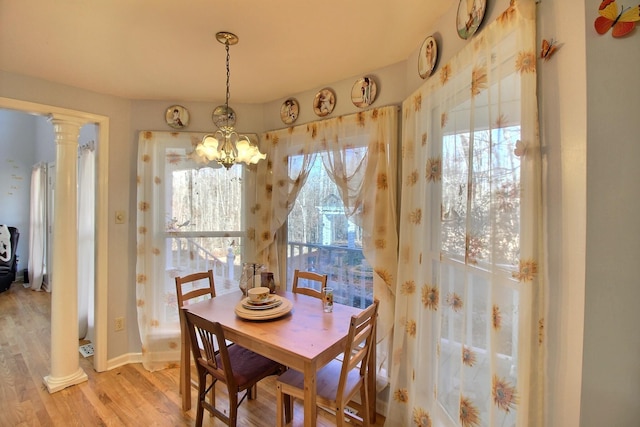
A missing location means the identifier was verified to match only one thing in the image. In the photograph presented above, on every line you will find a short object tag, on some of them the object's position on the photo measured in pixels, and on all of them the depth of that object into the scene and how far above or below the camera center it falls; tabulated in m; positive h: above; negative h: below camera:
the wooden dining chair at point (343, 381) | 1.44 -0.95
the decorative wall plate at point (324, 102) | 2.29 +0.89
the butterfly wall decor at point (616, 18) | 0.68 +0.47
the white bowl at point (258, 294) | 1.86 -0.53
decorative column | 2.25 -0.34
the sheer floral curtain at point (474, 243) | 0.90 -0.12
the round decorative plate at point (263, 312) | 1.71 -0.60
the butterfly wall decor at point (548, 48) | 0.86 +0.49
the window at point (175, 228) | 2.57 -0.14
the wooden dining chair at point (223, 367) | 1.52 -0.92
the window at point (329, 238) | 2.23 -0.21
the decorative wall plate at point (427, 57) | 1.55 +0.86
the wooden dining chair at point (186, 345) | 1.92 -0.89
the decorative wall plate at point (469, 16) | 1.18 +0.84
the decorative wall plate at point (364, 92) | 2.04 +0.87
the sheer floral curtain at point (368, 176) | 1.94 +0.28
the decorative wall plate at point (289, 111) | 2.52 +0.90
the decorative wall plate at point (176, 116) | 2.63 +0.88
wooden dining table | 1.36 -0.65
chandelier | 1.65 +0.38
